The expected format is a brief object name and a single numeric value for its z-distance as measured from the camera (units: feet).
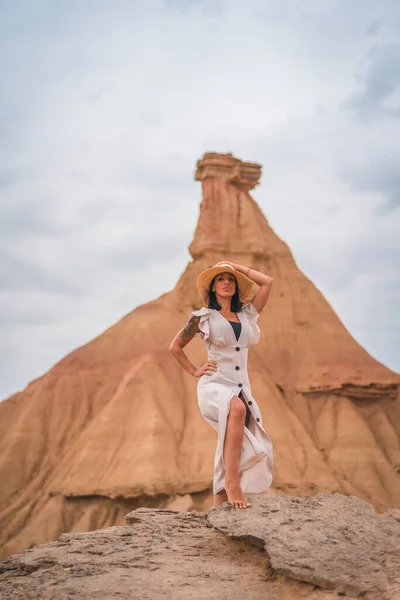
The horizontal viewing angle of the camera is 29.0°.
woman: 22.48
